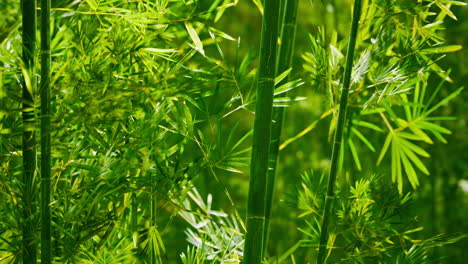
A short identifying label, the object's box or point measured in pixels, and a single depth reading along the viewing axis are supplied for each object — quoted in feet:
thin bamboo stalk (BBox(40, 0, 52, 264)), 14.50
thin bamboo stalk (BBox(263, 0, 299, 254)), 15.65
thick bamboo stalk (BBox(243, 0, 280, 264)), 14.93
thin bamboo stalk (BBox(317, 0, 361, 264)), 15.28
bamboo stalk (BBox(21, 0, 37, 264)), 14.61
